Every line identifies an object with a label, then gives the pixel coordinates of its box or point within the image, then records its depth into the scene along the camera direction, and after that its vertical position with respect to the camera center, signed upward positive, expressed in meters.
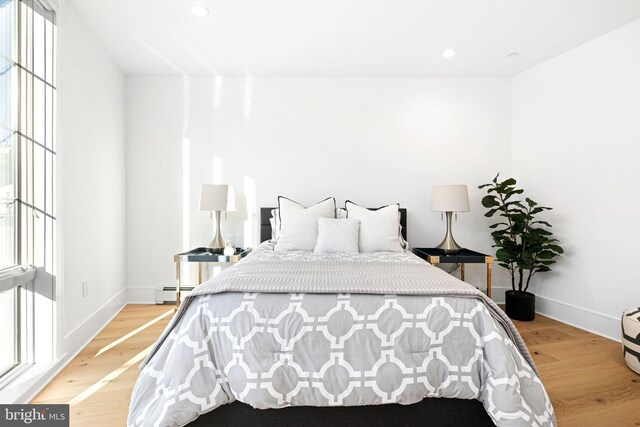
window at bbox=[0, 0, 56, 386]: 1.88 +0.30
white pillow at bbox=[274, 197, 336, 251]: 2.75 -0.10
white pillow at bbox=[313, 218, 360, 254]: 2.61 -0.20
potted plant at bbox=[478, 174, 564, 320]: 2.92 -0.29
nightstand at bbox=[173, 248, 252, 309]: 2.96 -0.44
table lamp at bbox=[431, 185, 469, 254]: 3.07 +0.12
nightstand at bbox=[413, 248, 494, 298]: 2.92 -0.42
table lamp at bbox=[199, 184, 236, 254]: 3.07 +0.09
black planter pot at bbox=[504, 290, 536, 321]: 2.98 -0.88
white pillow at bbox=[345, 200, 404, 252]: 2.71 -0.14
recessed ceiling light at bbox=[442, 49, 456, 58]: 2.94 +1.54
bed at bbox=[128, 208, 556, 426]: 1.32 -0.64
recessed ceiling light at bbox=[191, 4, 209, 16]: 2.28 +1.50
